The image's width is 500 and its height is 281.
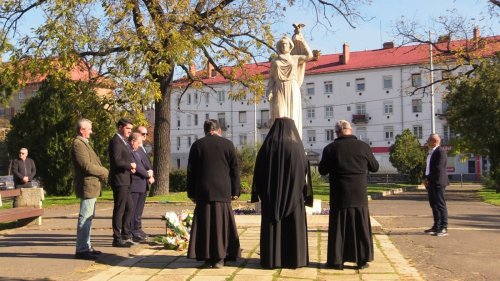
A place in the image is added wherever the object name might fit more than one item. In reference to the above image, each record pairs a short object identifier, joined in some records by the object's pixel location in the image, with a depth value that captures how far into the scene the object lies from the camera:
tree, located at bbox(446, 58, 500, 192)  24.89
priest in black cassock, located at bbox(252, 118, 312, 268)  6.79
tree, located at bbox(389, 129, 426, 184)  43.84
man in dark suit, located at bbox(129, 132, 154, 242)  9.14
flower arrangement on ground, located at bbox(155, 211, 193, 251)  8.43
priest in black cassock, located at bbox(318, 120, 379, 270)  6.93
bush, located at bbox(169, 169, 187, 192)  28.42
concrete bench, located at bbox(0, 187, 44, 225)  11.33
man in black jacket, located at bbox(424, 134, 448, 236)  10.40
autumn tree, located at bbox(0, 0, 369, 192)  19.06
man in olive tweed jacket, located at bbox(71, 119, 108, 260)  7.86
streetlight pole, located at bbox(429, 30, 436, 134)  42.08
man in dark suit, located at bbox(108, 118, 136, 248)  8.53
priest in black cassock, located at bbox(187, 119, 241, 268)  6.95
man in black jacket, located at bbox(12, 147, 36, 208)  15.54
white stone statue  11.30
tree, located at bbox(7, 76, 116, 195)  27.64
